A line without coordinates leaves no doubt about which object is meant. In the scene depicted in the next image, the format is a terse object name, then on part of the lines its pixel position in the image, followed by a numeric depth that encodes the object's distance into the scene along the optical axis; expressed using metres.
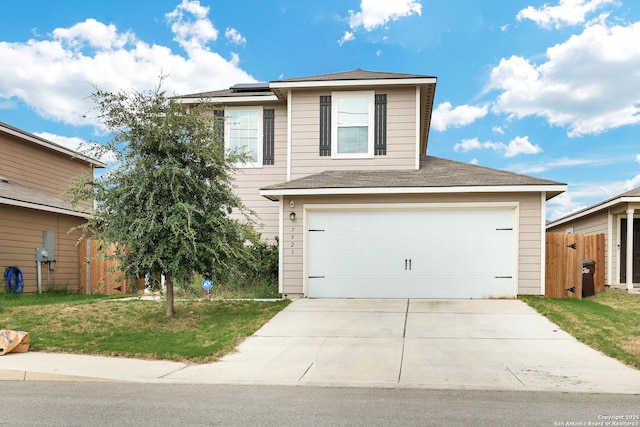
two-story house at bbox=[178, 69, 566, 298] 13.77
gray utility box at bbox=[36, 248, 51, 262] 17.69
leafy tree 10.91
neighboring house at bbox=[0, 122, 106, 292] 16.83
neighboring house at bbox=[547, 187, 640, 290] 18.00
